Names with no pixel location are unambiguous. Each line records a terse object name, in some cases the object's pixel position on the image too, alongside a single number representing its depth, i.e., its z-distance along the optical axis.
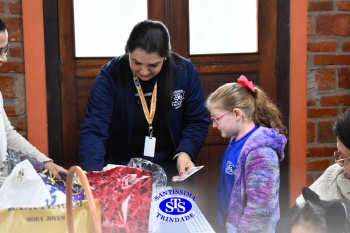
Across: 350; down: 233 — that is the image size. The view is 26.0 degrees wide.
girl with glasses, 2.62
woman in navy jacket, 2.90
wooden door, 3.42
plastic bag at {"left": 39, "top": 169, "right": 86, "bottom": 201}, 2.16
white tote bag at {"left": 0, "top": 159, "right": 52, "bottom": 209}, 2.10
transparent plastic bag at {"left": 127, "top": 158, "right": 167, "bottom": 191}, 2.35
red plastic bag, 2.13
